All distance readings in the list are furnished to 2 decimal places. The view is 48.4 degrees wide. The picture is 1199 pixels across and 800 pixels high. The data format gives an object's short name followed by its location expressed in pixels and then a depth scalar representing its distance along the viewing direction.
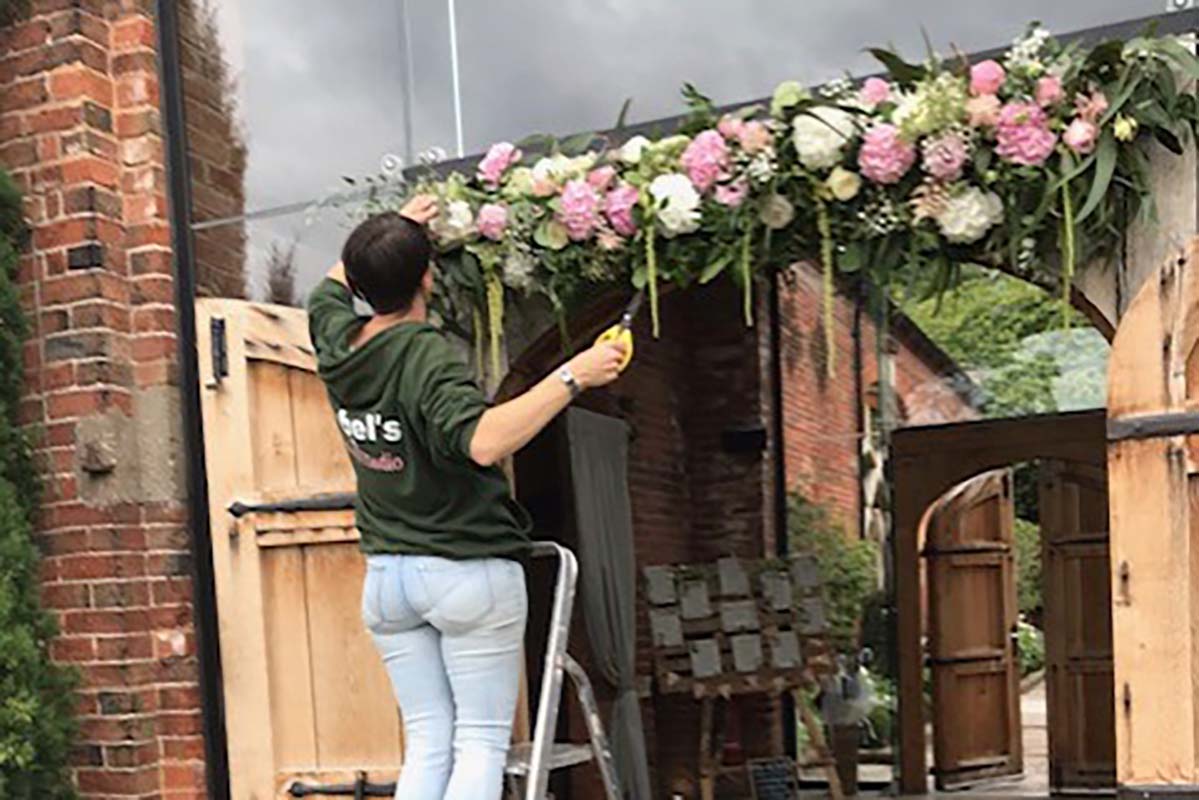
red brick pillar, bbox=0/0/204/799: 3.66
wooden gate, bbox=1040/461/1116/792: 7.54
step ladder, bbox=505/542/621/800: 2.72
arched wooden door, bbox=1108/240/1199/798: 2.59
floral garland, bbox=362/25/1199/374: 2.66
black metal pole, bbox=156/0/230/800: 3.65
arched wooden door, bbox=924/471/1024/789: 7.95
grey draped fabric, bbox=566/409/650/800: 5.52
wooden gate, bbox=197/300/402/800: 3.42
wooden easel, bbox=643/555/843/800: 6.30
